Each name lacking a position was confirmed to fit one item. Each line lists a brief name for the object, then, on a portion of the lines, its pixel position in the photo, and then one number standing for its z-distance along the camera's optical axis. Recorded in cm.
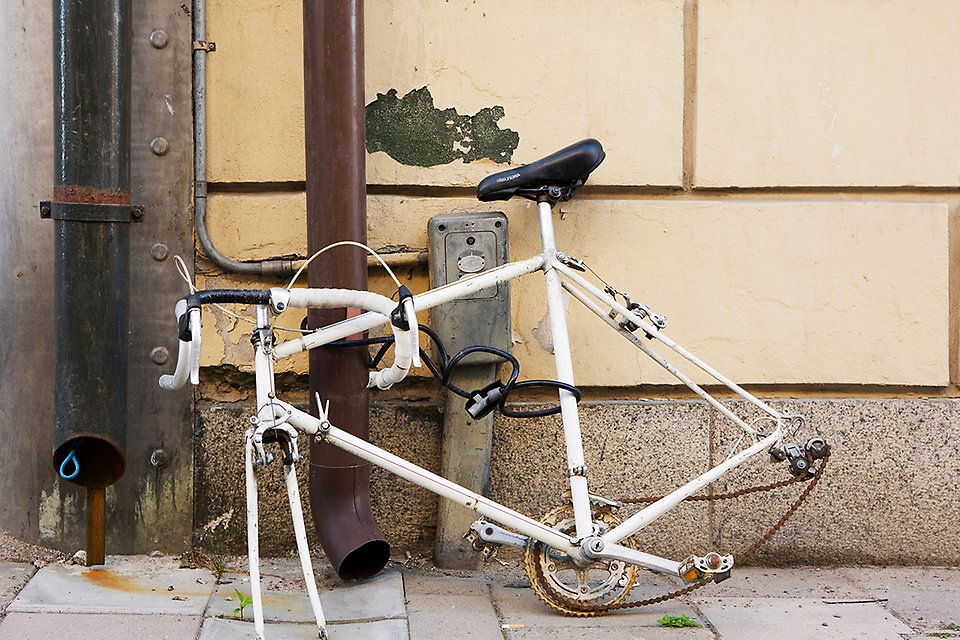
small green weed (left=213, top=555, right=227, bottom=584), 341
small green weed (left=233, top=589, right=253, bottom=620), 299
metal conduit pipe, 350
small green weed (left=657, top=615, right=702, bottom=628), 308
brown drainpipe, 328
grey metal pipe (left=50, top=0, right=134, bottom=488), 323
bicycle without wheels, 271
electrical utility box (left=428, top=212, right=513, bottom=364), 344
